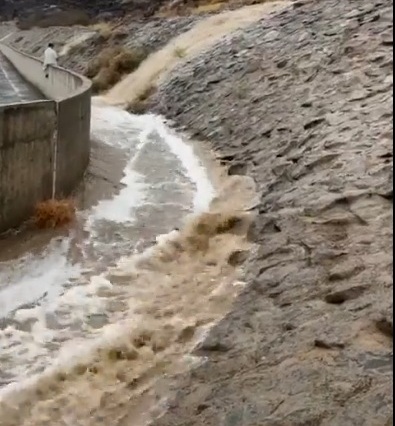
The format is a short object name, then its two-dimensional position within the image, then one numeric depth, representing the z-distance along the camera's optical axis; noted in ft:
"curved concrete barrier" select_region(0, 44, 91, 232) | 35.88
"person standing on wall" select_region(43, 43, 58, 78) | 83.41
